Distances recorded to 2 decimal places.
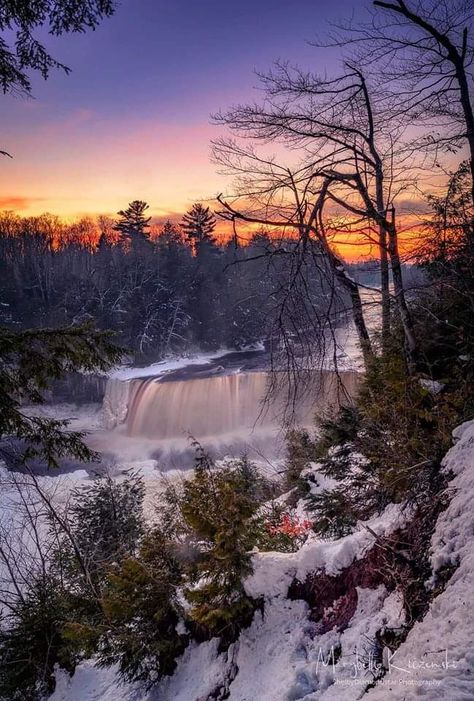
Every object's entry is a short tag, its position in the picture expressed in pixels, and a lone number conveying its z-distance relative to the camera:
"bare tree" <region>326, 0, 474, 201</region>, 4.30
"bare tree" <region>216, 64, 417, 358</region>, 4.03
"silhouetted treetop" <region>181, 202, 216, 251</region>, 43.94
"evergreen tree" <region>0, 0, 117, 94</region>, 3.43
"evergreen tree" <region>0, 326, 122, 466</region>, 3.54
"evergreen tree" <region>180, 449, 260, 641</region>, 3.25
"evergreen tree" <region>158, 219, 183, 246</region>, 44.02
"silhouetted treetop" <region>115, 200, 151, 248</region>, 47.06
